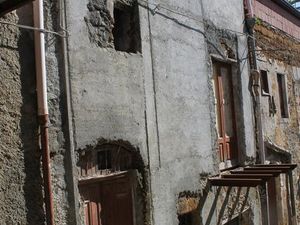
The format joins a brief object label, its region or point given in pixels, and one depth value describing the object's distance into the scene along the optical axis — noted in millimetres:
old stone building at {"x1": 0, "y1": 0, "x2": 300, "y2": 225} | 4227
